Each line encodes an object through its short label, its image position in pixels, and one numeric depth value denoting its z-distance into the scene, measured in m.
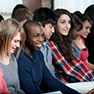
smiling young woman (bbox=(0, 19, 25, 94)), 2.54
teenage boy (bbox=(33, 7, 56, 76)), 3.01
